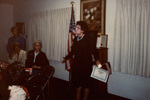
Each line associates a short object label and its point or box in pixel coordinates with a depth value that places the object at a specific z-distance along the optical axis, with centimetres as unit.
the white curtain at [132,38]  332
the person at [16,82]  189
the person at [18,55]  407
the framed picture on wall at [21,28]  696
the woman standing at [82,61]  284
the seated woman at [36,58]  408
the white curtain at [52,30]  517
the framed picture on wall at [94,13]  414
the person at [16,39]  559
